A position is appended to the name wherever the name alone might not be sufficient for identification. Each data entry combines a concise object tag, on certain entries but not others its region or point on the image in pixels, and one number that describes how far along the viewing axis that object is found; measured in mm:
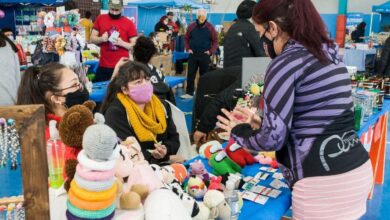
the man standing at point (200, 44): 7625
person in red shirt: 4445
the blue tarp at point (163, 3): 11141
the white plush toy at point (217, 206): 1390
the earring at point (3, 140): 875
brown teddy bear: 1101
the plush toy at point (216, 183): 1574
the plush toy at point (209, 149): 2023
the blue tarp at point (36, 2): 7938
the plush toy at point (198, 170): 1725
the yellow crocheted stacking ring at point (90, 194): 952
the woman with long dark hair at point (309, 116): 1414
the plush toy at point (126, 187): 1112
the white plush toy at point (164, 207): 1096
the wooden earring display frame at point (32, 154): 880
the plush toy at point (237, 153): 1936
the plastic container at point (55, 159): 1276
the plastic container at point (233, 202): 1441
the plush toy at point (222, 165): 1865
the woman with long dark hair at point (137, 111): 2281
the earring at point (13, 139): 879
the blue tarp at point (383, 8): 13738
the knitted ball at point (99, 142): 920
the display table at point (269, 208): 1510
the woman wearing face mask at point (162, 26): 9672
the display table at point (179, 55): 9452
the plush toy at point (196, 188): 1521
